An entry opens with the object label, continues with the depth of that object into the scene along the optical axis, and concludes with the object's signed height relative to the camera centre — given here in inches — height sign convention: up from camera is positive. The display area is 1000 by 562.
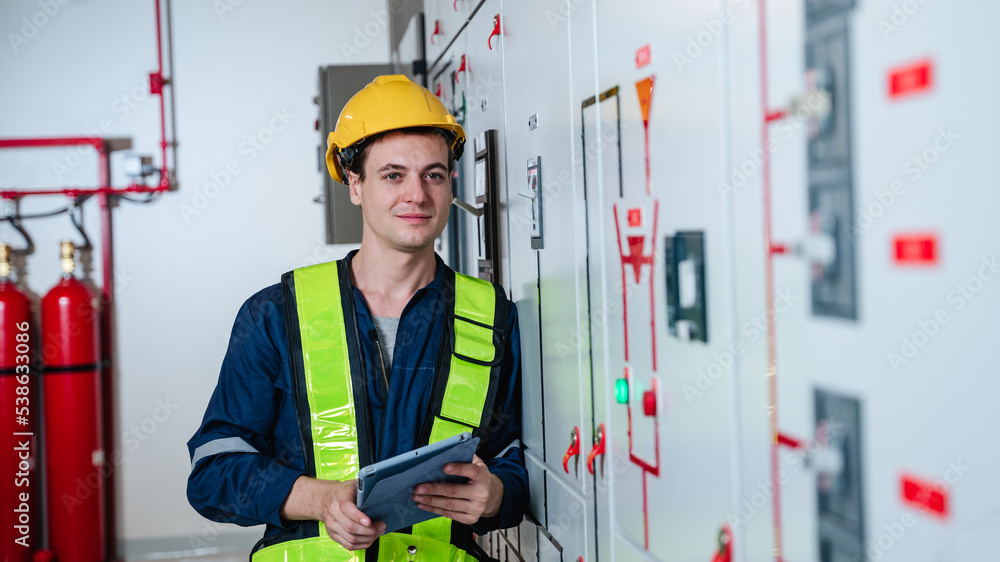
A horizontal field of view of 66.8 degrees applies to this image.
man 58.1 -7.7
